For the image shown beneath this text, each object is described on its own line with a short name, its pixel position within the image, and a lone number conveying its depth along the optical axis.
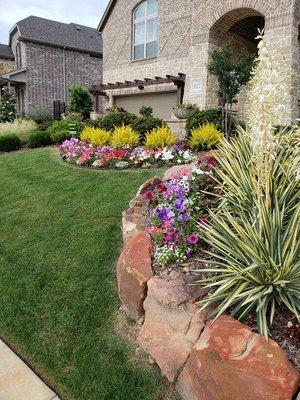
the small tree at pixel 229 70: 11.98
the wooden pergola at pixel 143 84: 16.48
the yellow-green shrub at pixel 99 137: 9.69
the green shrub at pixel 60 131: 13.45
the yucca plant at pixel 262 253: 3.00
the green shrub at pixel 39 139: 13.69
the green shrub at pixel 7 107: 23.36
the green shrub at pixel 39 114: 25.31
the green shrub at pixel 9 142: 13.44
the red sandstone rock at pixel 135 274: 3.71
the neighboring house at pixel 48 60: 27.39
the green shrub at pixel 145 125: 10.88
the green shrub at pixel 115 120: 12.41
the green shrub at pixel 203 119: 12.07
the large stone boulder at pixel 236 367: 2.54
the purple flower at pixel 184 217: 4.18
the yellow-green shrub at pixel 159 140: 8.78
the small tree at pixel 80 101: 21.67
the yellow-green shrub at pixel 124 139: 9.25
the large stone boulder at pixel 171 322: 3.15
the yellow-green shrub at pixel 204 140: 8.77
